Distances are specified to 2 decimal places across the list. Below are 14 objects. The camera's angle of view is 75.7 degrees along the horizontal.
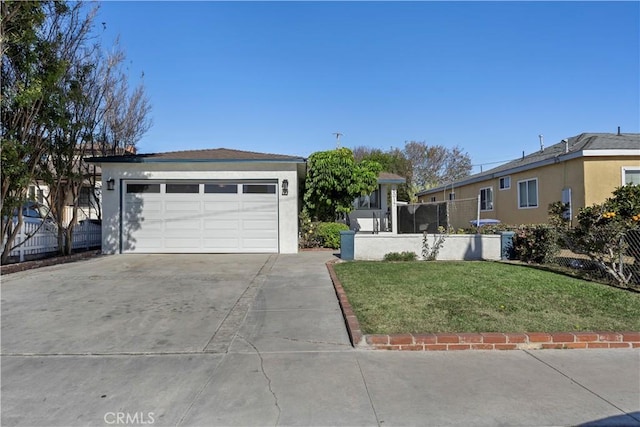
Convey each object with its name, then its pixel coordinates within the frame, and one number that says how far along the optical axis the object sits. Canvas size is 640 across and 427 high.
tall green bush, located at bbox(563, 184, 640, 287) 7.71
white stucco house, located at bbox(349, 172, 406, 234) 19.05
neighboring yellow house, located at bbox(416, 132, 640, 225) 13.47
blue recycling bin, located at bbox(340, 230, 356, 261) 11.62
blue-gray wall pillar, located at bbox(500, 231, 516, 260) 11.62
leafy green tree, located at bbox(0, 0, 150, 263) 9.51
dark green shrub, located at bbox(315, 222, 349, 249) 14.73
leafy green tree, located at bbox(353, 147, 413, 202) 38.59
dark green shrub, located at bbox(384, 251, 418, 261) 11.38
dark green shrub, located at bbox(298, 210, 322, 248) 14.89
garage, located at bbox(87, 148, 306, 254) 13.68
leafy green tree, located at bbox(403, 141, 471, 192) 43.16
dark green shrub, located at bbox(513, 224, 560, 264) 10.34
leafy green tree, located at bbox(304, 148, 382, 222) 16.23
